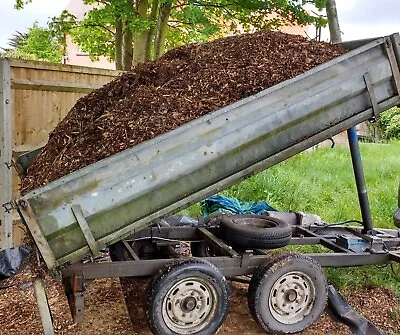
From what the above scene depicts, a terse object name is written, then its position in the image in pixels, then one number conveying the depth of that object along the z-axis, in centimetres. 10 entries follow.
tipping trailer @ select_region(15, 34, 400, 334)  309
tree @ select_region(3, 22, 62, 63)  1426
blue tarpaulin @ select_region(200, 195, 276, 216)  644
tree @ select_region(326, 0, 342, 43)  628
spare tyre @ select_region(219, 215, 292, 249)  398
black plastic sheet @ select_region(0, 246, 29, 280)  520
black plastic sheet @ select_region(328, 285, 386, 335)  402
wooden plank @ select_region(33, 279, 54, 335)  322
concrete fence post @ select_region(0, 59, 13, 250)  564
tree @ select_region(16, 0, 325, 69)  1080
